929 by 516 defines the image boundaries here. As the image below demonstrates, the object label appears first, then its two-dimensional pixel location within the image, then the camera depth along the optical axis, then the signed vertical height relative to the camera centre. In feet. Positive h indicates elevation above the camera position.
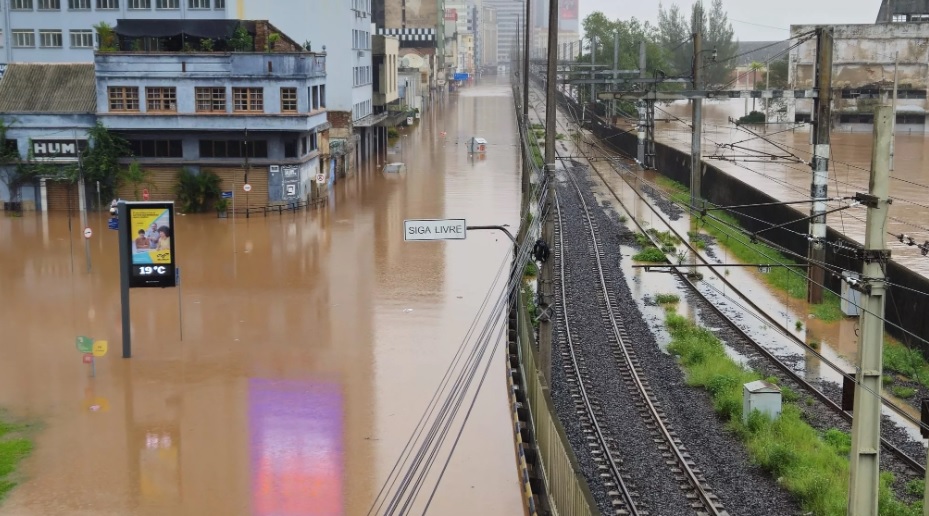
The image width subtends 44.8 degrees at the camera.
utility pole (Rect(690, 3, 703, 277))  99.70 -4.79
